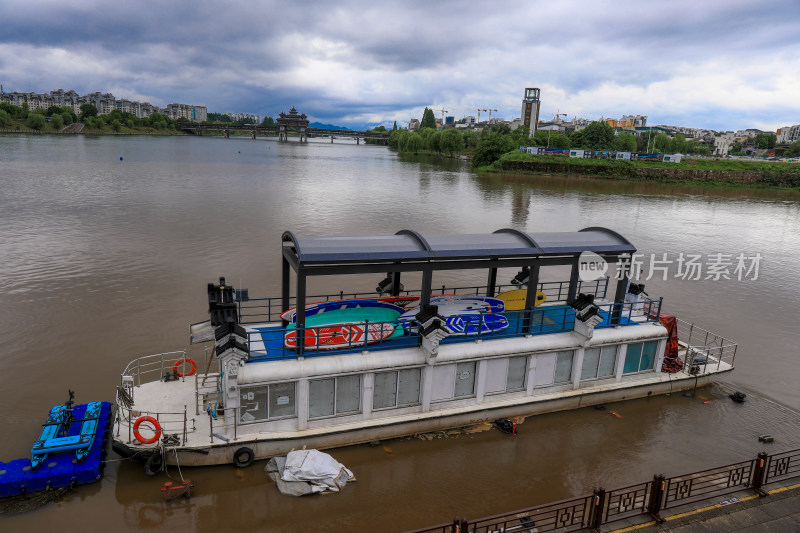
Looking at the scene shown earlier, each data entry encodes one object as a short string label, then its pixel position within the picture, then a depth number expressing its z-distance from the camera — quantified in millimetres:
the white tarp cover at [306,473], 12367
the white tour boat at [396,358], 12633
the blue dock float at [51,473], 11422
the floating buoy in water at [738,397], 18469
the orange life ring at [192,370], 14959
